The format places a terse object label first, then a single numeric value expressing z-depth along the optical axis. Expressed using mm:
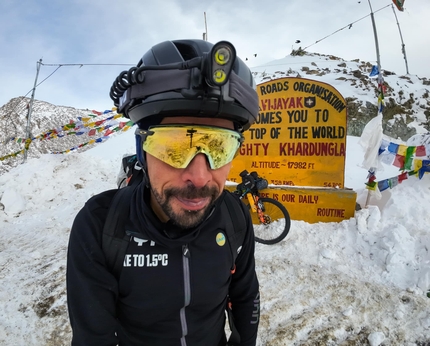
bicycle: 5301
